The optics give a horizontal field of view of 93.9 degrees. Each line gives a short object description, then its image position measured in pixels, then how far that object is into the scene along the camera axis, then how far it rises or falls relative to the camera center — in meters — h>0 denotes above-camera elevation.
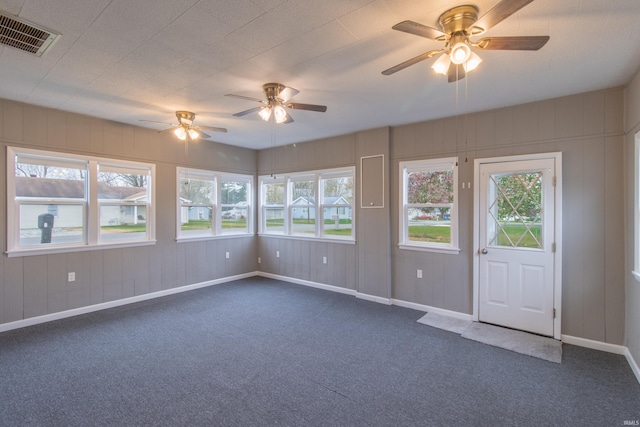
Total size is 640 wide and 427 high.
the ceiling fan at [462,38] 1.71 +1.08
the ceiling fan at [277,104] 3.01 +1.15
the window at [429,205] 4.25 +0.13
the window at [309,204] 5.48 +0.19
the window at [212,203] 5.46 +0.21
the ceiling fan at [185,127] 3.97 +1.16
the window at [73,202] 3.82 +0.17
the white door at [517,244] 3.52 -0.38
